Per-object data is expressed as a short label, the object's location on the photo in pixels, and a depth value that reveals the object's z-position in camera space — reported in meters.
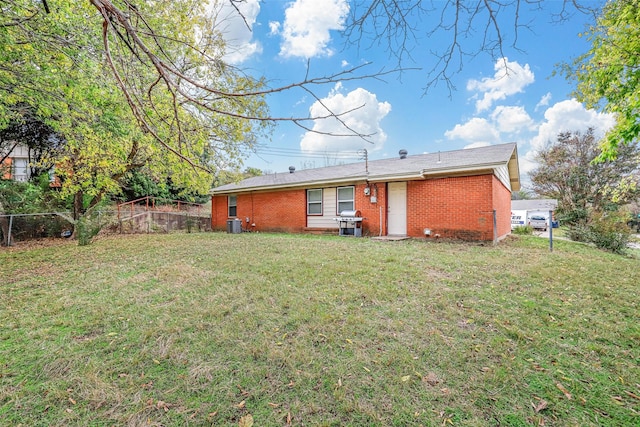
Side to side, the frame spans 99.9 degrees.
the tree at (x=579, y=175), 16.58
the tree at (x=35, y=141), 11.27
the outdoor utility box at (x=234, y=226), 13.53
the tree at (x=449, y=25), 2.20
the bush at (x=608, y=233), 8.41
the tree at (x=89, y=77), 3.77
